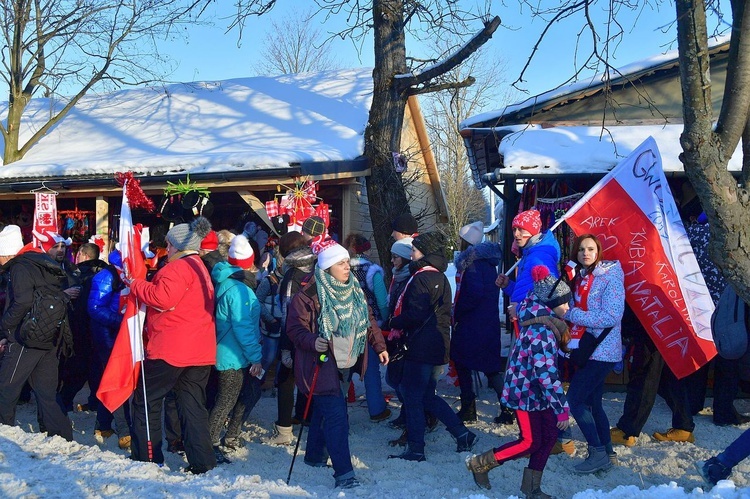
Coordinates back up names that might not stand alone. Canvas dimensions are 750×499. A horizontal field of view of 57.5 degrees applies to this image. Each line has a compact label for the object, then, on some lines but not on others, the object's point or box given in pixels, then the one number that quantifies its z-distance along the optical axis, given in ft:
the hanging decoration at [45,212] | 31.48
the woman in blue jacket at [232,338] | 17.79
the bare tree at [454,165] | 106.32
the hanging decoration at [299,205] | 28.55
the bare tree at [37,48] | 42.47
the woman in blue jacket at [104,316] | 20.13
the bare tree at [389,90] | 31.81
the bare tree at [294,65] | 110.73
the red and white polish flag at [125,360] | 17.48
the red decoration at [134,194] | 26.89
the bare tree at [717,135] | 11.93
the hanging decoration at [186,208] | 28.84
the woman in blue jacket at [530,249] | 18.33
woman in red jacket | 16.42
